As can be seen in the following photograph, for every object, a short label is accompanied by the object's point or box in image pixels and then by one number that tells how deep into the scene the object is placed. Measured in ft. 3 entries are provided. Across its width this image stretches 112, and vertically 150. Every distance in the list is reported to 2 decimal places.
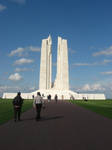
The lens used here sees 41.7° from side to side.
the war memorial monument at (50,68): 161.23
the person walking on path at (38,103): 26.35
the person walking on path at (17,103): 24.89
